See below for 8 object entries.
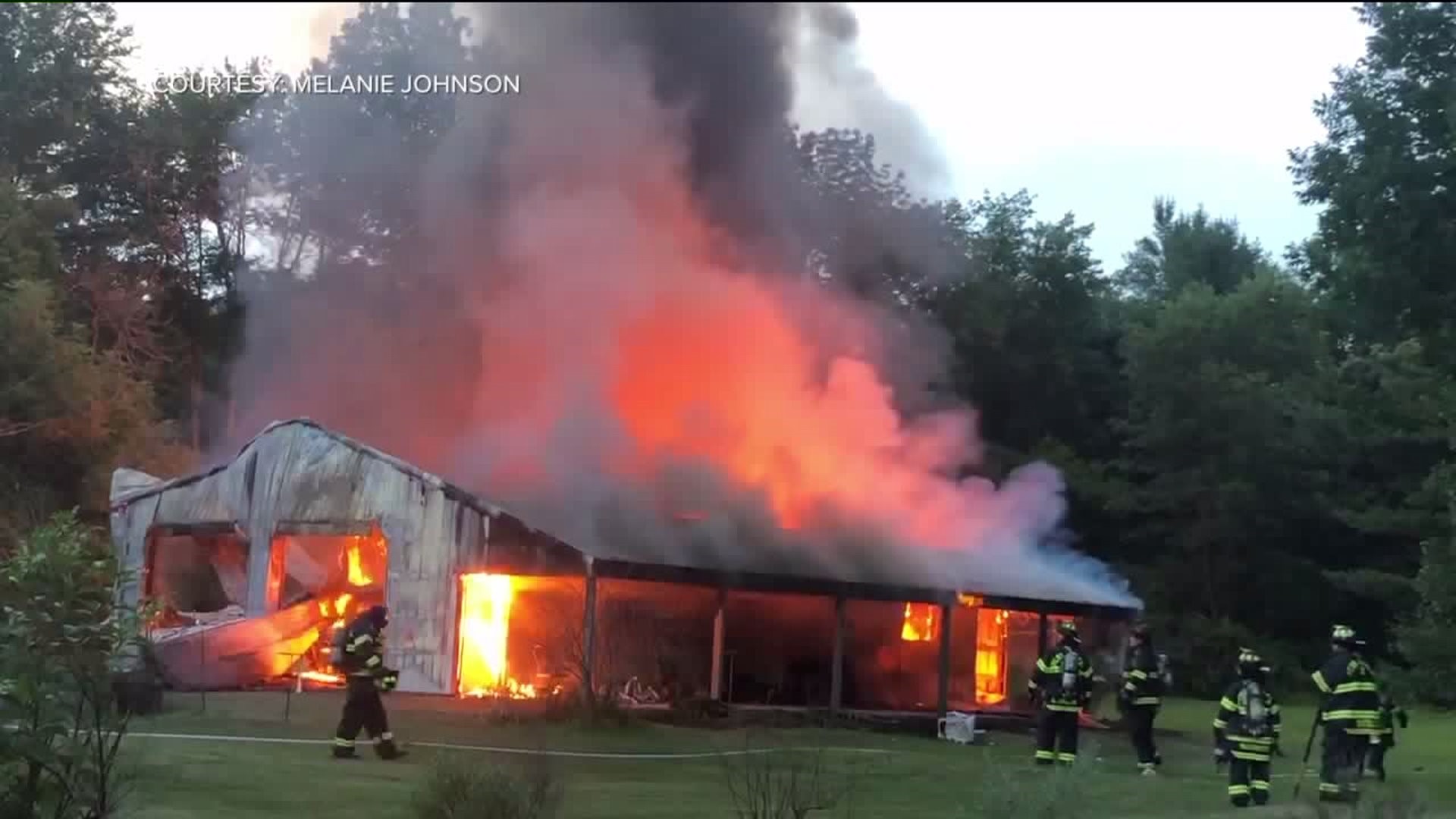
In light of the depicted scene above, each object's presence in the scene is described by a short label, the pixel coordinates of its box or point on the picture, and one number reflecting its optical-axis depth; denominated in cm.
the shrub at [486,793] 933
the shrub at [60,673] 952
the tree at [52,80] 3155
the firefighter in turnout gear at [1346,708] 1561
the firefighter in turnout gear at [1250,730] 1471
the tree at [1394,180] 1917
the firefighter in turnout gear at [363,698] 1611
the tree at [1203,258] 6197
